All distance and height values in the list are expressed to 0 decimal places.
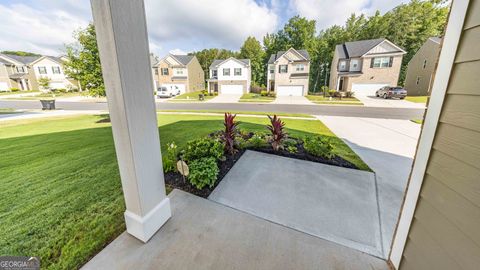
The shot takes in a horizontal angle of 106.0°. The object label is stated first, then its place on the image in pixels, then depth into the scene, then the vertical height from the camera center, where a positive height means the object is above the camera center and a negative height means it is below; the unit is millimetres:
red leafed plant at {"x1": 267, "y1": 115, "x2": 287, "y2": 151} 4398 -1037
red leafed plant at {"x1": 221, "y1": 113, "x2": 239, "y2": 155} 4172 -983
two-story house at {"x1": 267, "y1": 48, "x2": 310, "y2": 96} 23766 +2403
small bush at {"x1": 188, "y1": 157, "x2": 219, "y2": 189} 2941 -1322
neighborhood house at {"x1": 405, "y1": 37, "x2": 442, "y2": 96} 20119 +2782
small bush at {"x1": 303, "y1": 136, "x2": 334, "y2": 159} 4162 -1273
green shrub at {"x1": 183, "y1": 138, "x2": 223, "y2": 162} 3476 -1136
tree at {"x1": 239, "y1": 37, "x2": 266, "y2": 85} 33844 +6908
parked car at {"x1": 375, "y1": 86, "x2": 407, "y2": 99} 18375 -6
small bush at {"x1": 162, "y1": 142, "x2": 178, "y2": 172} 3418 -1310
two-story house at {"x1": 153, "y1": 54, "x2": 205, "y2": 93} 27016 +2746
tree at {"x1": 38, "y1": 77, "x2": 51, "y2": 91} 25703 +1096
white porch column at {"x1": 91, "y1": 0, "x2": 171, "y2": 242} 1462 -149
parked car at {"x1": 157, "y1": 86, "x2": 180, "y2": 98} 24031 -180
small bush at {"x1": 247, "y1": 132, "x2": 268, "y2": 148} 4730 -1318
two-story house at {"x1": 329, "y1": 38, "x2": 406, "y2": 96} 20753 +3109
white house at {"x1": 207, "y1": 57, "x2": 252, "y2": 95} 25500 +2120
